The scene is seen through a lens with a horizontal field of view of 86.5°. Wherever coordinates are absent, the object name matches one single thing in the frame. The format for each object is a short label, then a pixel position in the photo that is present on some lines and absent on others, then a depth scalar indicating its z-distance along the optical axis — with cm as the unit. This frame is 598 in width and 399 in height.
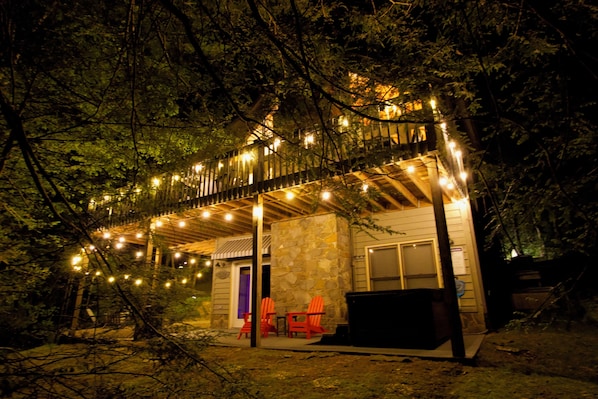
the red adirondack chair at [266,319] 802
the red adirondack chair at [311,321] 730
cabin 662
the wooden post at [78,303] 237
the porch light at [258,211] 716
